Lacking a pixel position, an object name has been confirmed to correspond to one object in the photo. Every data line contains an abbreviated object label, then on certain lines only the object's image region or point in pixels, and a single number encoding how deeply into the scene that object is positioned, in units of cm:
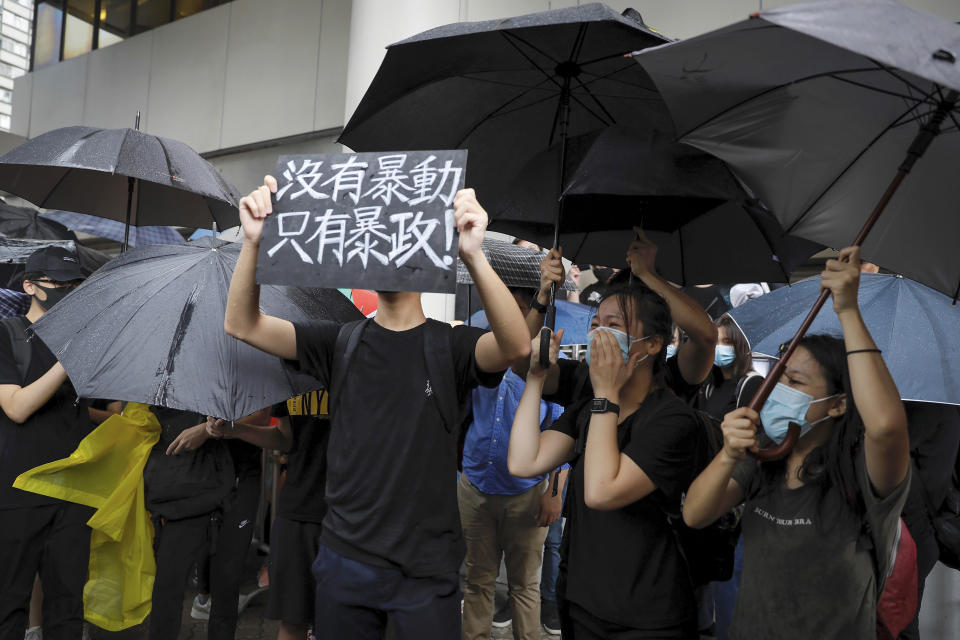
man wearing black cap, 381
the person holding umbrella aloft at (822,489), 212
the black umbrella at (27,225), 670
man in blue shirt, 443
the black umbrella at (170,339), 279
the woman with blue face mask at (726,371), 429
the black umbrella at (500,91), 273
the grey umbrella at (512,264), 421
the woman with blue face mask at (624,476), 238
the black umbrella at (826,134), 223
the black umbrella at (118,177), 355
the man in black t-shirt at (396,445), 249
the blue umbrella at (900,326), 278
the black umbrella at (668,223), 283
